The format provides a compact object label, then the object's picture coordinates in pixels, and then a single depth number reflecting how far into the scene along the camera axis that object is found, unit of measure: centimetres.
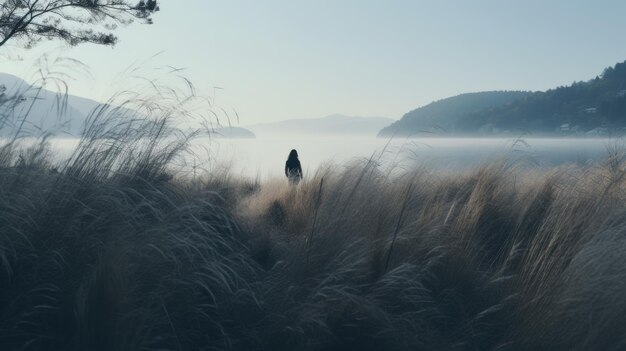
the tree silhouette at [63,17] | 866
